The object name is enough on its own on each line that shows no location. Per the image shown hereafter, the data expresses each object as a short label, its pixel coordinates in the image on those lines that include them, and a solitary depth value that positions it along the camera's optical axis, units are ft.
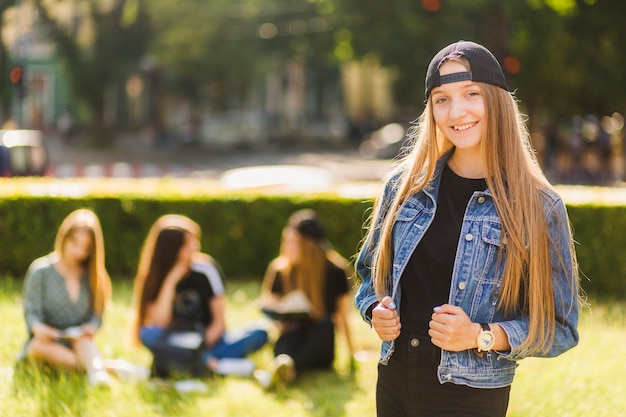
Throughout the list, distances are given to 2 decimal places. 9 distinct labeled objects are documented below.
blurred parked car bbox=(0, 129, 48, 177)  63.62
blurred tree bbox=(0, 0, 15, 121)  39.31
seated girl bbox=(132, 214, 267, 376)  22.49
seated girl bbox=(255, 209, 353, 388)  23.09
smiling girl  8.70
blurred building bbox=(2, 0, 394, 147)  130.31
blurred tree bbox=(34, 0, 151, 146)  109.29
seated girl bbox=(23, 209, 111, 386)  21.18
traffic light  46.85
